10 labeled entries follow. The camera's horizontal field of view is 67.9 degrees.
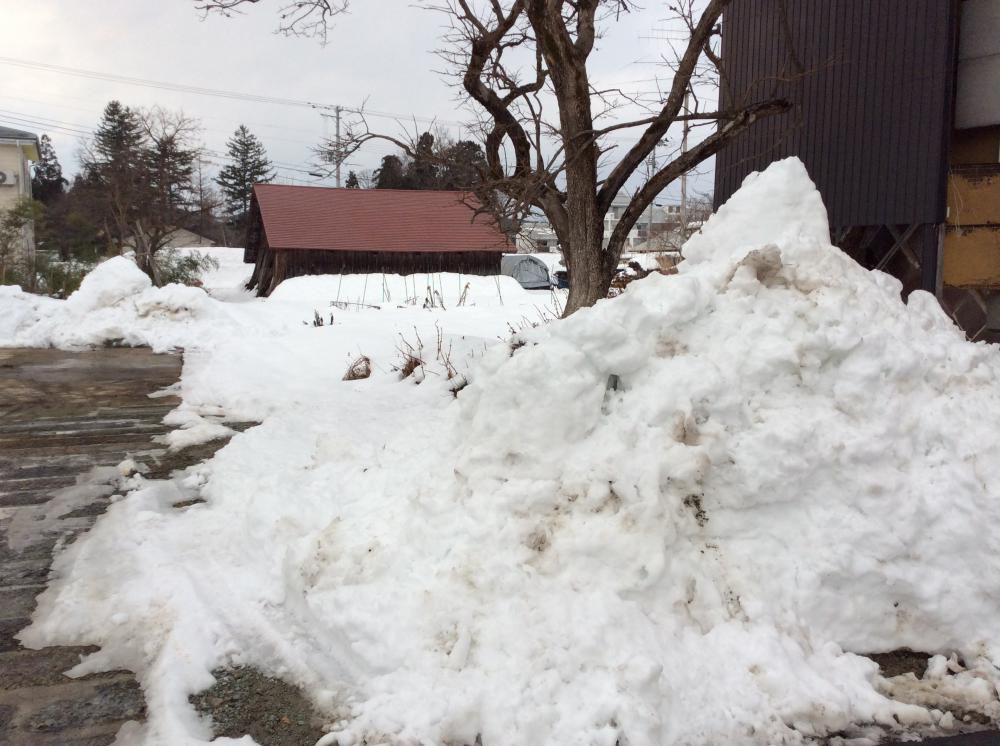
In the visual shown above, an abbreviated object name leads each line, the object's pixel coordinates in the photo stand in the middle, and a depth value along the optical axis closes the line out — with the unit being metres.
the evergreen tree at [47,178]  60.11
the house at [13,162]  31.33
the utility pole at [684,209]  25.81
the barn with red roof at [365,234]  27.11
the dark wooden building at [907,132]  6.79
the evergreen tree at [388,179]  49.90
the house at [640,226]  58.97
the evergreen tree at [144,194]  30.58
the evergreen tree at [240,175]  64.81
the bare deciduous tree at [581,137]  6.56
